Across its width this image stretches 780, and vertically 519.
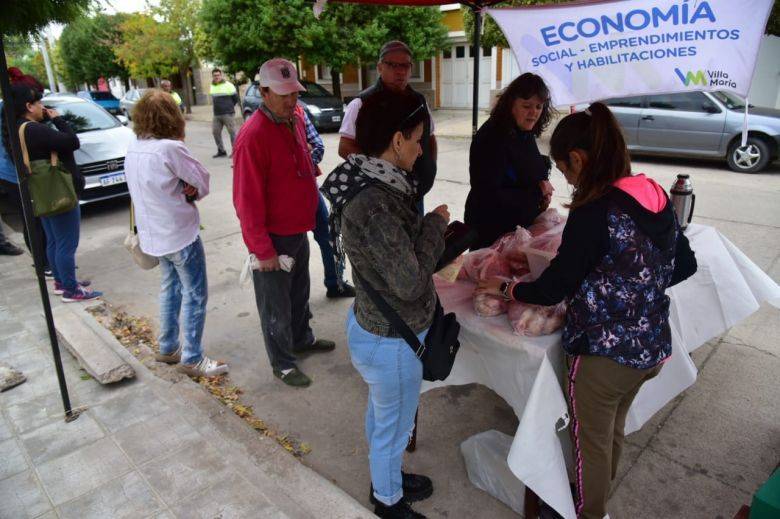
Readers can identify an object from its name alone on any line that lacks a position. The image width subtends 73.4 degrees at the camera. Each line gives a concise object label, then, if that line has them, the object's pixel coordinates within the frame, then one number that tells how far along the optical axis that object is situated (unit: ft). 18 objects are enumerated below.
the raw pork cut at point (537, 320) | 6.57
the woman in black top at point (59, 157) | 13.47
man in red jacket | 9.27
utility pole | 65.17
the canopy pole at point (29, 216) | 7.86
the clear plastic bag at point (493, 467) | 7.68
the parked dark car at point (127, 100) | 70.90
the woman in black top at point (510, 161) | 8.89
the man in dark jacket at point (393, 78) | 11.31
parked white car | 23.84
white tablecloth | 6.25
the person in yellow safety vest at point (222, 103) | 37.65
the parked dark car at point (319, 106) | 47.86
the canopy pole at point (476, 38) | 12.51
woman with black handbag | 5.54
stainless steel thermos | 9.23
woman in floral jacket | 5.47
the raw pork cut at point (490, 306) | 7.16
